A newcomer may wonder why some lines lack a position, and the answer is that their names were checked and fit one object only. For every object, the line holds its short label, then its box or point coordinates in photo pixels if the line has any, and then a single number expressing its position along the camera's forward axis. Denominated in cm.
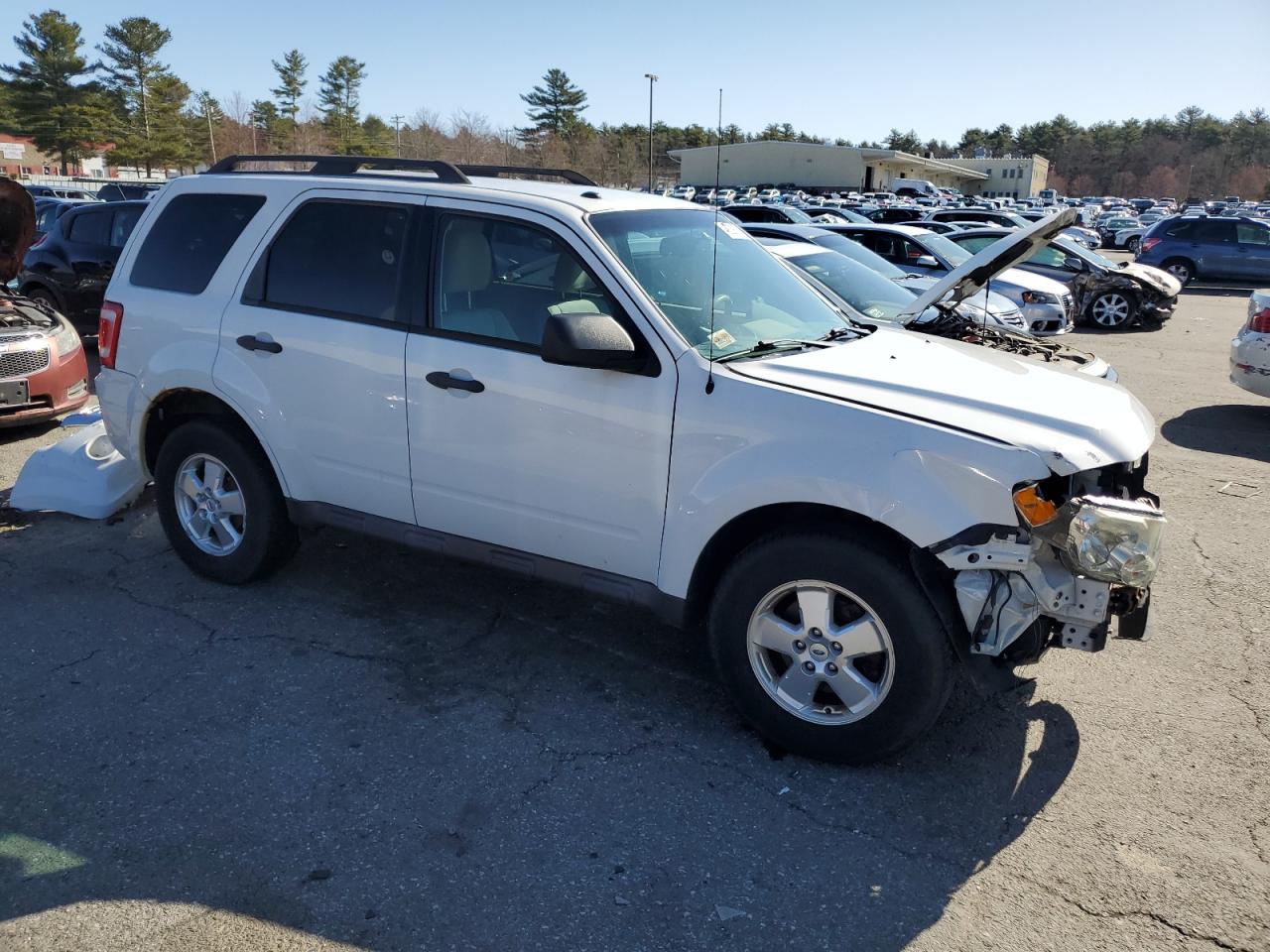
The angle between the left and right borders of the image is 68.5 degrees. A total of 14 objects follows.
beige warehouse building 8512
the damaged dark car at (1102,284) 1583
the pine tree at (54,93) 6322
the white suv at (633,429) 307
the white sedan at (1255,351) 881
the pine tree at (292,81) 7812
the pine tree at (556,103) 8581
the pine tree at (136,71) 6550
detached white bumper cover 577
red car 689
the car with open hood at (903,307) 490
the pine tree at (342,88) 7812
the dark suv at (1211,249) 2203
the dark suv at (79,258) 1146
